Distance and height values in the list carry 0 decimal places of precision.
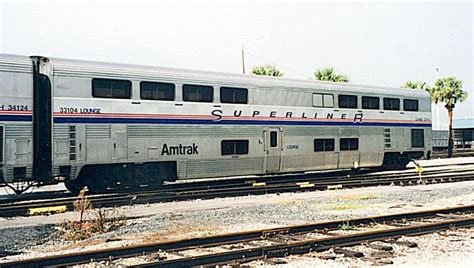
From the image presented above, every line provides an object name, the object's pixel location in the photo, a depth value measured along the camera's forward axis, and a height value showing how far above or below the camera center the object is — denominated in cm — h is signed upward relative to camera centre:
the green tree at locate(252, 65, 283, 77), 4466 +601
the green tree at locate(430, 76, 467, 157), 5331 +494
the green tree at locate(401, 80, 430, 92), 5722 +618
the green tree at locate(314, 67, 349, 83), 4690 +584
